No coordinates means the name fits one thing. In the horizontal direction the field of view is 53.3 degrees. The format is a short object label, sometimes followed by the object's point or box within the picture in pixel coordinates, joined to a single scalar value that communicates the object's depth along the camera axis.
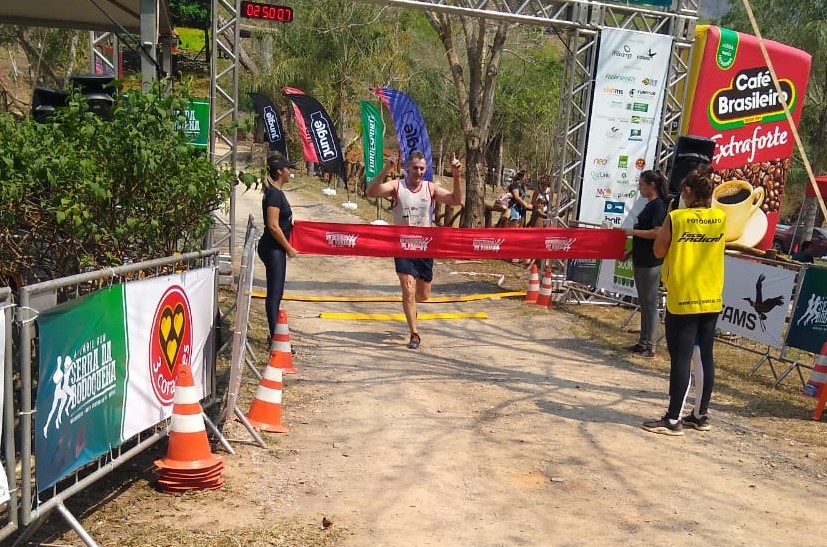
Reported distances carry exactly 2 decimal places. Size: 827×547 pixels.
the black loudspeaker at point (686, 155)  10.27
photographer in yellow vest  6.24
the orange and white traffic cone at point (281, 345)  6.07
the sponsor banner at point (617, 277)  11.47
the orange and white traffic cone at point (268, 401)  5.90
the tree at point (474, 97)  16.59
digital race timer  11.02
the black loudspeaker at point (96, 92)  7.05
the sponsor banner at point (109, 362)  3.61
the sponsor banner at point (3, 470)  3.28
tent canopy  10.21
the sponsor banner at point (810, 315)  8.31
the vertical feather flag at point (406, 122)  15.60
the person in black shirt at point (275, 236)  7.49
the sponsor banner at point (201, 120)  11.61
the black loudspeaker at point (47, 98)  8.28
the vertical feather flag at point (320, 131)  22.58
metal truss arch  11.73
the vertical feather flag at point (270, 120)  24.88
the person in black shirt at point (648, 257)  8.70
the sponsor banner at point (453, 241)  8.84
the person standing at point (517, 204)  18.20
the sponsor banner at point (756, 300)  8.77
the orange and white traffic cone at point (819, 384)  7.20
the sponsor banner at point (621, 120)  12.18
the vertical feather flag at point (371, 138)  19.45
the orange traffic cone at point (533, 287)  12.40
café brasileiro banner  12.59
